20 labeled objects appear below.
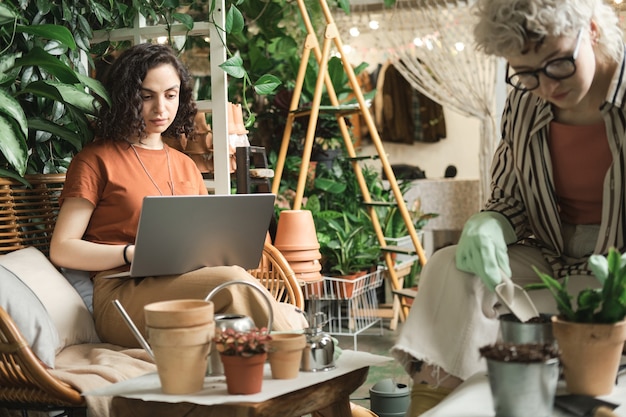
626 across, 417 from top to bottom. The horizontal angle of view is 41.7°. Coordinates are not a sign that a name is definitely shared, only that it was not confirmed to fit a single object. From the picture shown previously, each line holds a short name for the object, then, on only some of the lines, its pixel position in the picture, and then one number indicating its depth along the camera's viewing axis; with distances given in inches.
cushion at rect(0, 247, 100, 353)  90.5
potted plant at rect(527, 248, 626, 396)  55.1
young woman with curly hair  91.0
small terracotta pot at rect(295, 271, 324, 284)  142.2
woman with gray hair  65.9
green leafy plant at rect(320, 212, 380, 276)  179.9
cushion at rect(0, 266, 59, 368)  81.6
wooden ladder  166.2
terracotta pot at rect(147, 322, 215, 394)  61.6
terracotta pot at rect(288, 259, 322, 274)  142.0
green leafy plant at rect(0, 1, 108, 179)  100.7
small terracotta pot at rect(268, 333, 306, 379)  65.2
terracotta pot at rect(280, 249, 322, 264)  141.1
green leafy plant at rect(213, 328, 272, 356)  62.1
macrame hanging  237.9
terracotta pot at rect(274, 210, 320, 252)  141.3
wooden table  62.0
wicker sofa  76.3
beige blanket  76.8
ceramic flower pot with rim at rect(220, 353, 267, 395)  61.7
